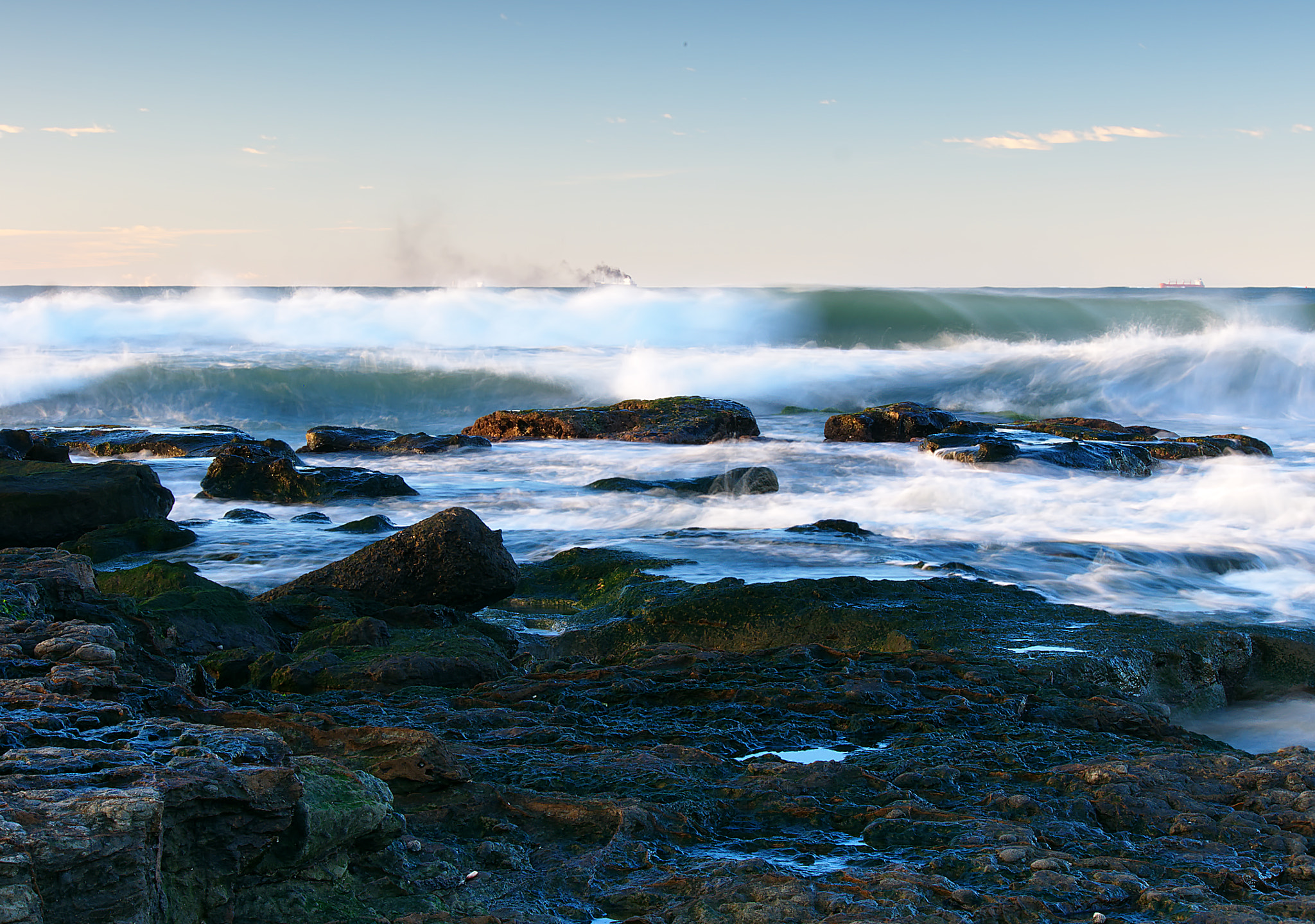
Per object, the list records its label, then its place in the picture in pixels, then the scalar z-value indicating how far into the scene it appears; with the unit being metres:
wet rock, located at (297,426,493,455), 13.91
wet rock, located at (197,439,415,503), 10.27
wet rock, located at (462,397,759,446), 15.09
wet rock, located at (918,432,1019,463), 12.20
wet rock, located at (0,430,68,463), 9.07
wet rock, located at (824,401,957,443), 14.67
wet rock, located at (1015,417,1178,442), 14.29
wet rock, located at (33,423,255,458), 13.57
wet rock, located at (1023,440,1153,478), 12.02
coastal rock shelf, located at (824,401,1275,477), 12.20
